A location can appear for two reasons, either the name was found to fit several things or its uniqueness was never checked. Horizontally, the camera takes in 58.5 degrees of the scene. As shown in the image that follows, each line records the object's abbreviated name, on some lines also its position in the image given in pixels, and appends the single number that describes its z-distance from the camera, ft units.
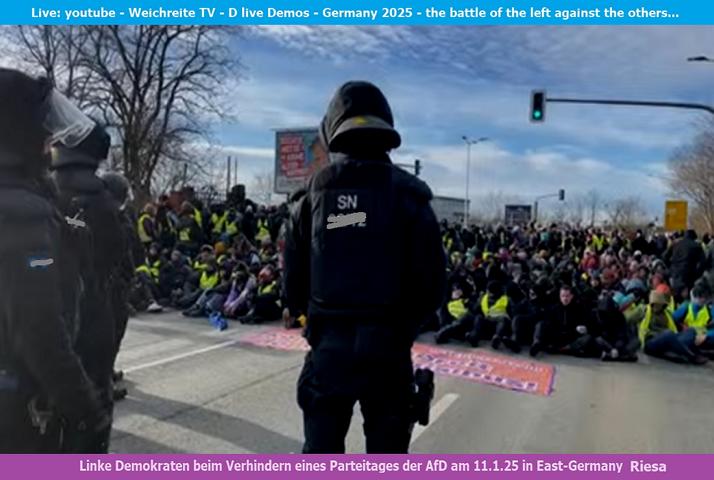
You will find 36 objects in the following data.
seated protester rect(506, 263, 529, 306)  35.19
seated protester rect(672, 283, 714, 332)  32.73
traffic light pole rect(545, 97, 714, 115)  49.83
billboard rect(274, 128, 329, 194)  83.10
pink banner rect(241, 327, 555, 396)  24.62
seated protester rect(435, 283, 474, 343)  33.68
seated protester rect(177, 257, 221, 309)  41.83
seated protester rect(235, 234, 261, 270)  46.26
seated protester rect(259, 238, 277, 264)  45.75
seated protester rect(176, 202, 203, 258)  49.88
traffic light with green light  56.39
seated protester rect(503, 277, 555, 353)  31.99
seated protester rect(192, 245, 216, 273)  44.23
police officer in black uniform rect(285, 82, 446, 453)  8.48
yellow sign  87.66
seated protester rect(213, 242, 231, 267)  44.65
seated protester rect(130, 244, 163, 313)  40.11
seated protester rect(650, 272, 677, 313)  34.20
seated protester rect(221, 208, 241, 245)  53.44
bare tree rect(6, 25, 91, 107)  82.48
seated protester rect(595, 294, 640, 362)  30.60
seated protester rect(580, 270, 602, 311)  33.67
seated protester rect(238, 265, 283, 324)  37.52
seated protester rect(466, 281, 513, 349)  32.86
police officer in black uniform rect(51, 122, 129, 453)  11.00
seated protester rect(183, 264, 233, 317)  39.34
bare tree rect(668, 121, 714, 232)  147.13
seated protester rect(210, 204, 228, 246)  54.60
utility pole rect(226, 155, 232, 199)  134.10
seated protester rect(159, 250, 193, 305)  43.32
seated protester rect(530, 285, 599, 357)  31.19
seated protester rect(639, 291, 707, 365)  30.99
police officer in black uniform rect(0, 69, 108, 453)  7.21
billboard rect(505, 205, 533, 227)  174.66
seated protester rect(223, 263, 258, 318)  38.70
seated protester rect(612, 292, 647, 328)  33.58
